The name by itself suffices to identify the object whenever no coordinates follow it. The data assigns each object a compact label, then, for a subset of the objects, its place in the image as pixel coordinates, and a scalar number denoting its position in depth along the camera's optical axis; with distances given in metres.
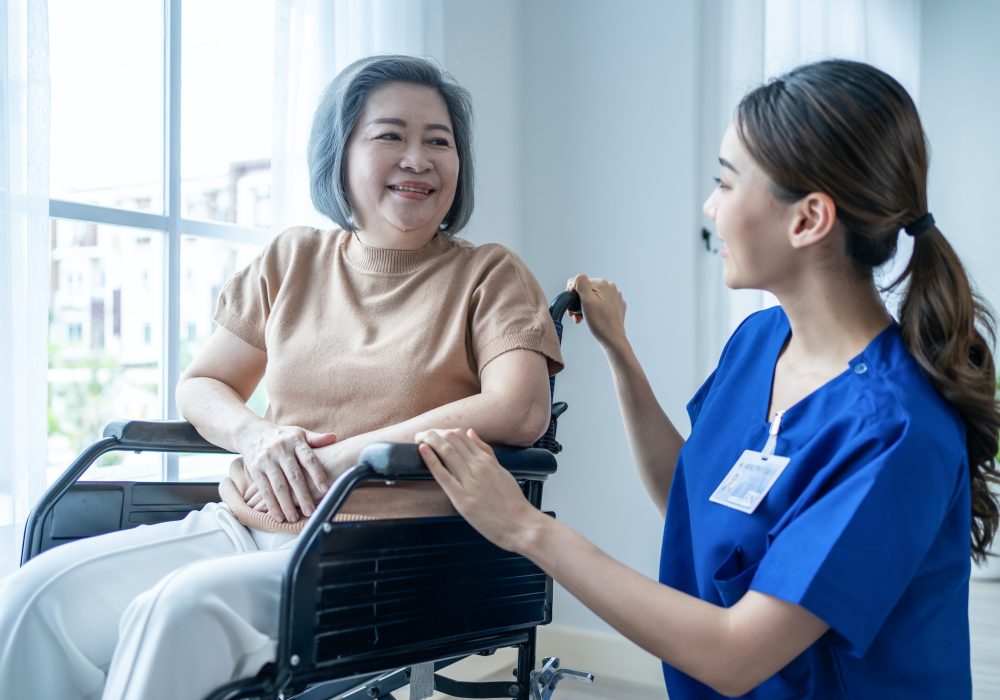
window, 1.97
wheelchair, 1.12
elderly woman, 1.19
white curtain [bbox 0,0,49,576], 1.55
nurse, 1.03
